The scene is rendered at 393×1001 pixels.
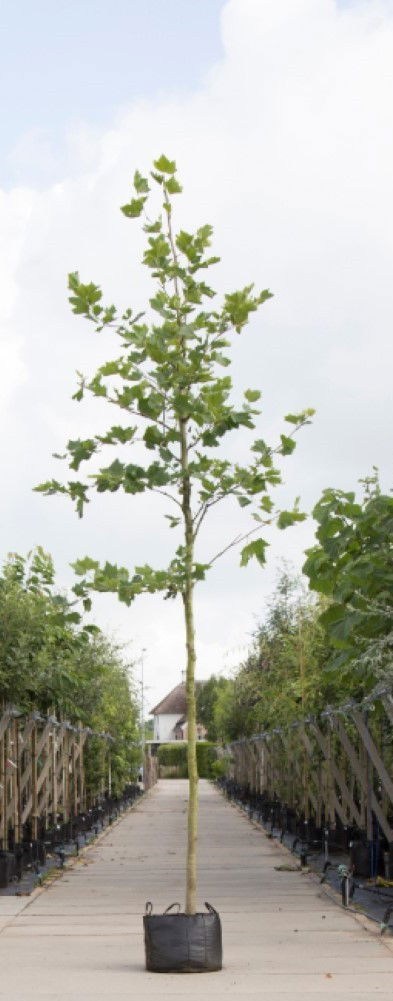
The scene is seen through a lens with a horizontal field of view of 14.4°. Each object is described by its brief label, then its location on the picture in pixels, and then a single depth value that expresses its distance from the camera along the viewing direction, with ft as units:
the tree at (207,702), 344.49
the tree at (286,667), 83.76
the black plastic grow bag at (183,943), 34.81
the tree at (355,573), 42.42
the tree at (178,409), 35.65
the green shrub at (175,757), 340.39
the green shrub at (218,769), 251.52
